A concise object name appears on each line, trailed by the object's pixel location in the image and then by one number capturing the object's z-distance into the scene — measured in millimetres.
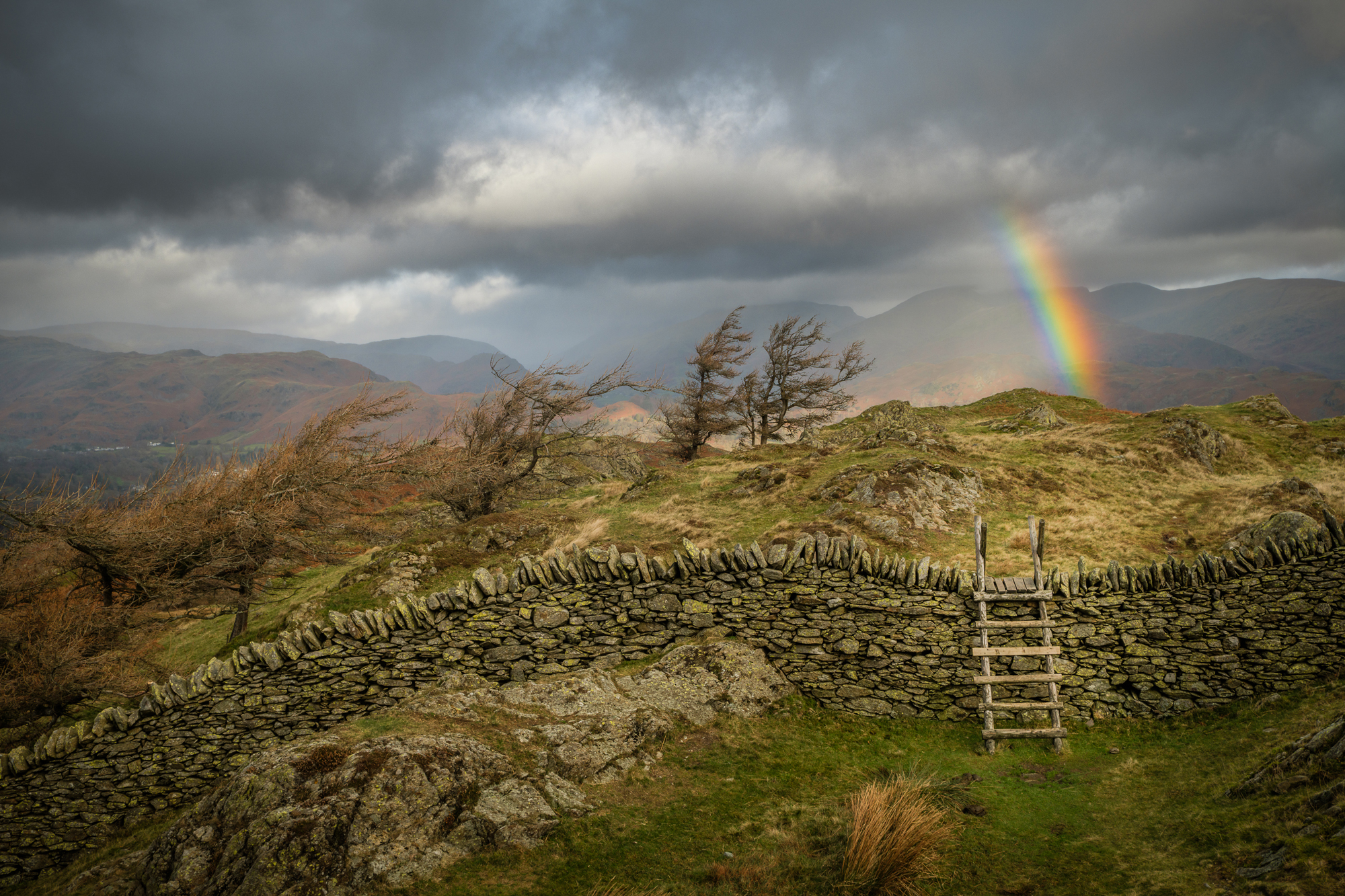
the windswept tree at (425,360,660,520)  22422
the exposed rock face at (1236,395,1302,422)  29055
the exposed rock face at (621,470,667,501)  24172
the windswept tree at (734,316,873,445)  41469
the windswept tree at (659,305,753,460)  41312
